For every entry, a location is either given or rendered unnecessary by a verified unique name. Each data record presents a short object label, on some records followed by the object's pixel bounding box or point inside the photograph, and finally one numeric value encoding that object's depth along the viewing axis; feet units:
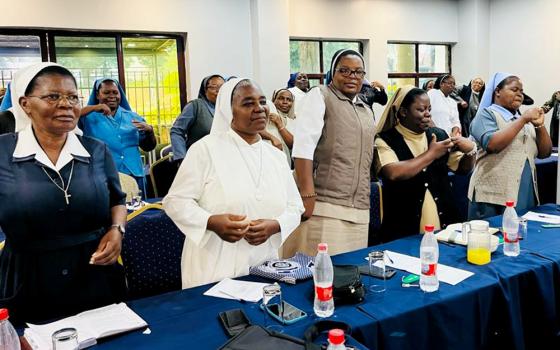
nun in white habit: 6.49
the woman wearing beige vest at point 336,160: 8.20
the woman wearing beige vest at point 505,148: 9.65
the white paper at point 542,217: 8.82
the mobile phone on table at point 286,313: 5.05
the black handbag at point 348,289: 5.44
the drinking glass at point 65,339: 4.34
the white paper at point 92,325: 4.66
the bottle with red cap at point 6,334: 4.11
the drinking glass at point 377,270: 5.89
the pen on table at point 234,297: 5.60
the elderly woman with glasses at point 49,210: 5.50
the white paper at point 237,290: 5.68
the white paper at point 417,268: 6.19
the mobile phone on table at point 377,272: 6.27
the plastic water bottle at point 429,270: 5.82
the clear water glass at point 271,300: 5.09
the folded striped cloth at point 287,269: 6.15
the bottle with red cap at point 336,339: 3.88
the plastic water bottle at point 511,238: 7.00
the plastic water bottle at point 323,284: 5.14
